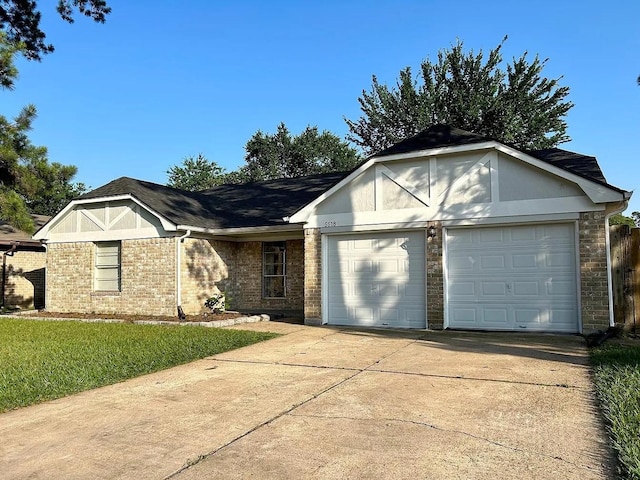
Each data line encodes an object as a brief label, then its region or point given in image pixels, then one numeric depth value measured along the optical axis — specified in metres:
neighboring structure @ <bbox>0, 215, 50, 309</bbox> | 19.23
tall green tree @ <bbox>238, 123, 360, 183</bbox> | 48.12
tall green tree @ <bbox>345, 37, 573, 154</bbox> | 31.53
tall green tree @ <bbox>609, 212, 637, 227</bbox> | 45.74
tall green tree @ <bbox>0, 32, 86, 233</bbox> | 12.91
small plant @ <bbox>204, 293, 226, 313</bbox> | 14.64
